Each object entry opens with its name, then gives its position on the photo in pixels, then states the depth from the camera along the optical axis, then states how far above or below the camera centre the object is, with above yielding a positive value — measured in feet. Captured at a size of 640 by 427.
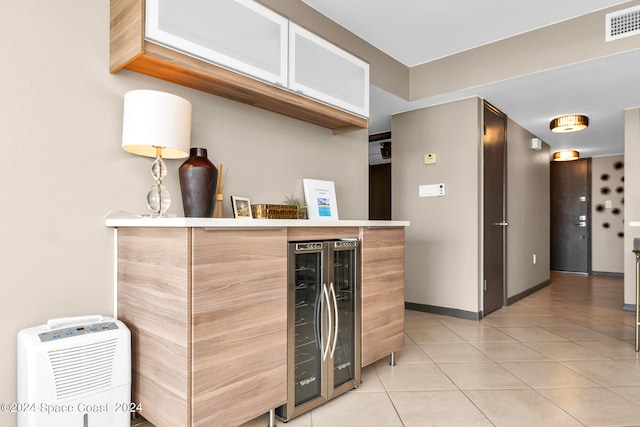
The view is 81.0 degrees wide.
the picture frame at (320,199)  9.00 +0.41
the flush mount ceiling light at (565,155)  21.97 +3.54
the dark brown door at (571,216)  23.68 -0.08
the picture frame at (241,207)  7.26 +0.18
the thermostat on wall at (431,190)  13.32 +0.92
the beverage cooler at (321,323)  6.13 -1.92
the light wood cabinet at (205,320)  4.67 -1.43
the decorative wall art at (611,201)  22.53 +0.85
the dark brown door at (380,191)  25.40 +1.67
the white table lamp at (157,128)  5.57 +1.35
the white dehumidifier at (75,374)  4.45 -1.98
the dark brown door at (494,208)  13.12 +0.26
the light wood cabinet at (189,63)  5.43 +2.41
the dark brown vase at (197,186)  6.17 +0.50
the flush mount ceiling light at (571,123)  14.81 +3.68
